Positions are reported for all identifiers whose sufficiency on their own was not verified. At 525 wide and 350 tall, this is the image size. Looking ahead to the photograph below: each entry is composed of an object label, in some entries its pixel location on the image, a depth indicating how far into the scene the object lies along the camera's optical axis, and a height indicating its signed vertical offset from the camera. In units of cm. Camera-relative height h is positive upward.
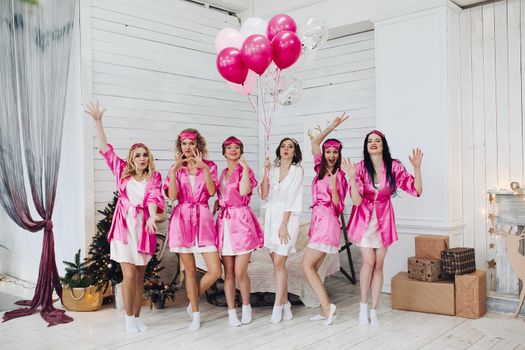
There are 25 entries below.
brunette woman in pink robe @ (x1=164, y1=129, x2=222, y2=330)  381 -25
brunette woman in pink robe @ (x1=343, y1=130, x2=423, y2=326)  394 -24
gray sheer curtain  434 +58
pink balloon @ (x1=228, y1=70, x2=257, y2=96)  405 +76
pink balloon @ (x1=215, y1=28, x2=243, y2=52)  412 +114
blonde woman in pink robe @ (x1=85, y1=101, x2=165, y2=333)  376 -30
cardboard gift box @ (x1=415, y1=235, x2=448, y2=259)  436 -60
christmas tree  427 -72
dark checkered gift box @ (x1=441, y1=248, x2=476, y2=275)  409 -70
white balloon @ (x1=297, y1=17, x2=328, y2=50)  416 +120
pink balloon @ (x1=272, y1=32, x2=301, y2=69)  375 +97
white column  458 +61
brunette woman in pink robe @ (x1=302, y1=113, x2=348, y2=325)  391 -27
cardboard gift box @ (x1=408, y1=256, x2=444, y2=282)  422 -78
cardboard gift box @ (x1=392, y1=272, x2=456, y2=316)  411 -99
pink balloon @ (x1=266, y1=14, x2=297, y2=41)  394 +119
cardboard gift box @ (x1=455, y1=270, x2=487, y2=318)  401 -95
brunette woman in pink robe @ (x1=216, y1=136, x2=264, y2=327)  387 -37
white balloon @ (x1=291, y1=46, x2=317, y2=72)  416 +99
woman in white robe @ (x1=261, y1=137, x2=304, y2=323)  392 -26
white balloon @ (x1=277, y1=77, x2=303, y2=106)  441 +75
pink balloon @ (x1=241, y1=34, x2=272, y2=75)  365 +91
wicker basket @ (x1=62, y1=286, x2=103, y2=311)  439 -103
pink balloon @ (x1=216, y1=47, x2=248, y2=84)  380 +86
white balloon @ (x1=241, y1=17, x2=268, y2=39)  414 +124
